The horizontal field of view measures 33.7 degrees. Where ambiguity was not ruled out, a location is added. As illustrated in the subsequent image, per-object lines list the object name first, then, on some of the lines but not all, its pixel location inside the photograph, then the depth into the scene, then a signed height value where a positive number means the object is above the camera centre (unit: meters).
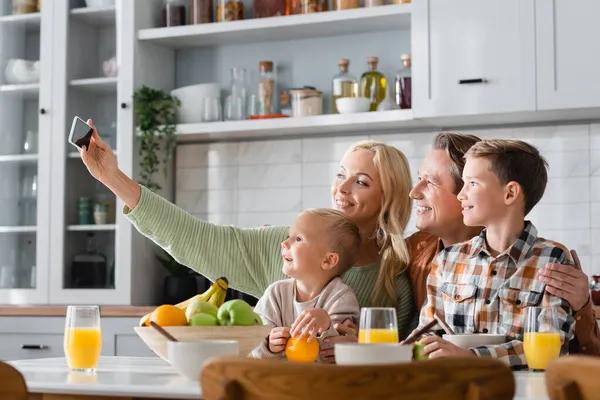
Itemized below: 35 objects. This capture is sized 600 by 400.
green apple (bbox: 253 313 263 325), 1.84 -0.18
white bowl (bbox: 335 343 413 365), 1.51 -0.20
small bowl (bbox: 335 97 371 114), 4.11 +0.50
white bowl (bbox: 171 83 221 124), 4.44 +0.56
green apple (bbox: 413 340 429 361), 1.73 -0.23
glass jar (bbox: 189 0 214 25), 4.46 +0.95
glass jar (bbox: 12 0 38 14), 4.70 +1.03
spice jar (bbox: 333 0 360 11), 4.19 +0.93
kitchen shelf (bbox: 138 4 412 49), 4.11 +0.85
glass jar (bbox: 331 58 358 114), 4.25 +0.59
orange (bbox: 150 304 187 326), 1.81 -0.17
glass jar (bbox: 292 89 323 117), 4.25 +0.52
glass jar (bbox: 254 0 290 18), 4.34 +0.94
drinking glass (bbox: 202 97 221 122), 4.39 +0.50
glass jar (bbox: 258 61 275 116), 4.33 +0.59
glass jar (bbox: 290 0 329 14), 4.26 +0.94
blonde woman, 2.39 -0.02
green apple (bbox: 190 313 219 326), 1.79 -0.17
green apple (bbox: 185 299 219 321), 1.83 -0.16
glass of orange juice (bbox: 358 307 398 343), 1.66 -0.17
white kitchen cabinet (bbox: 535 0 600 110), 3.72 +0.64
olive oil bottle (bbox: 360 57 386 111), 4.19 +0.59
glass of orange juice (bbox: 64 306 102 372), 1.88 -0.22
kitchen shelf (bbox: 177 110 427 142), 4.05 +0.42
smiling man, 2.41 +0.04
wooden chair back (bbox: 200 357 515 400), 1.19 -0.19
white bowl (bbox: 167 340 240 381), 1.62 -0.21
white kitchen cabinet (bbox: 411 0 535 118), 3.80 +0.65
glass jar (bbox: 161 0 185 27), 4.50 +0.96
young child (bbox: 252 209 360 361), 2.16 -0.11
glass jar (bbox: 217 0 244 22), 4.40 +0.95
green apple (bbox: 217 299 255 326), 1.79 -0.16
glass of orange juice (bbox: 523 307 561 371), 1.79 -0.22
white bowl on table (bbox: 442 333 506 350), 1.82 -0.21
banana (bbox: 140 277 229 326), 2.08 -0.15
